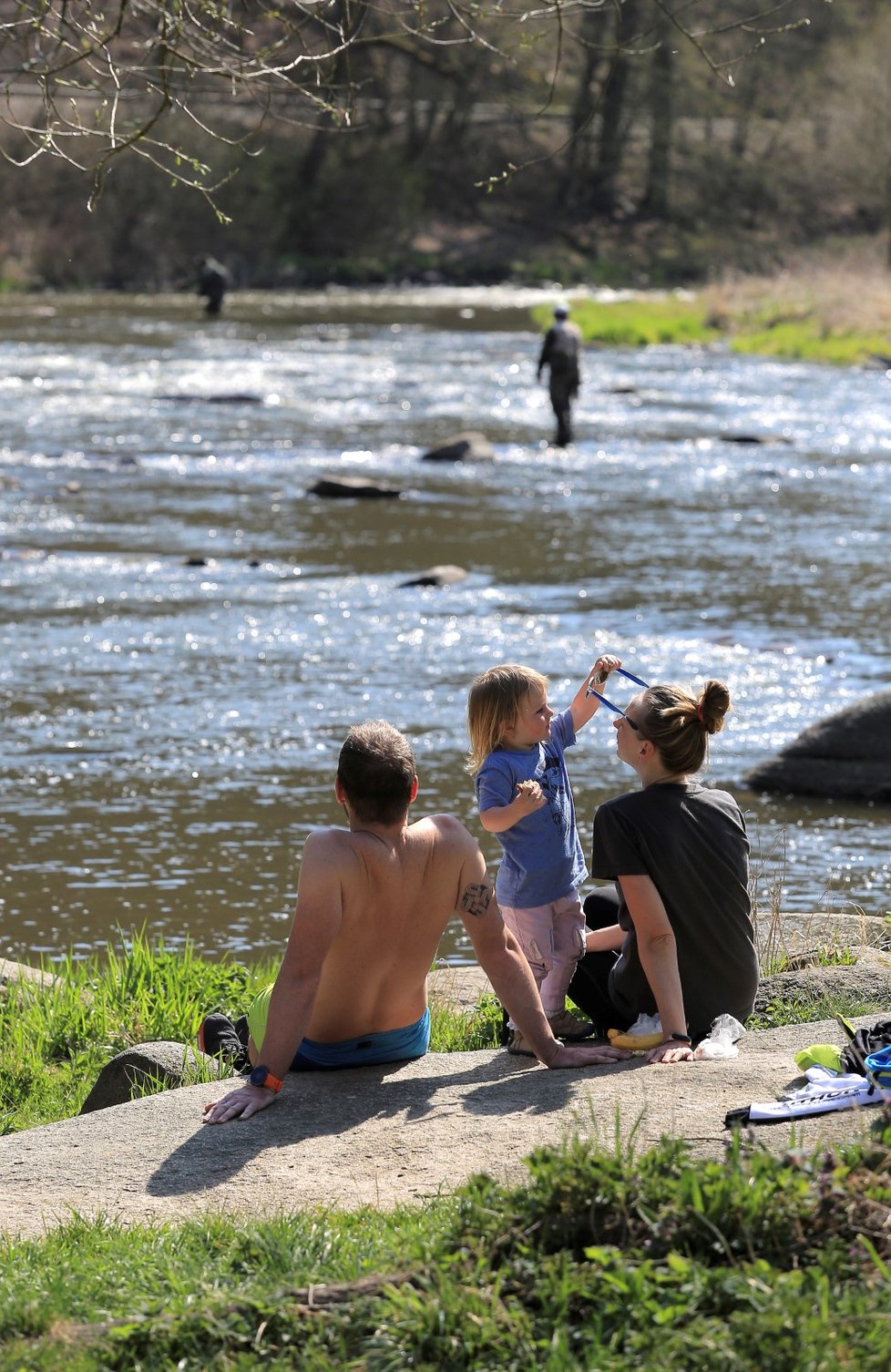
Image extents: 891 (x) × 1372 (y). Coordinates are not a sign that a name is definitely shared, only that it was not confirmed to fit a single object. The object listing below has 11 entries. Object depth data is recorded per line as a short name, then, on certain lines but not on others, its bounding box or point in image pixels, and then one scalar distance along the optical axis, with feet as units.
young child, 33.27
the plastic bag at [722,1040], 31.19
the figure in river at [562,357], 145.38
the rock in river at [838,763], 64.85
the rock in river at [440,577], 100.83
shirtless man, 30.63
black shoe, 36.83
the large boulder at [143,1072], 35.47
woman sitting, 31.68
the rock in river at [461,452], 145.79
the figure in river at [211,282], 263.45
